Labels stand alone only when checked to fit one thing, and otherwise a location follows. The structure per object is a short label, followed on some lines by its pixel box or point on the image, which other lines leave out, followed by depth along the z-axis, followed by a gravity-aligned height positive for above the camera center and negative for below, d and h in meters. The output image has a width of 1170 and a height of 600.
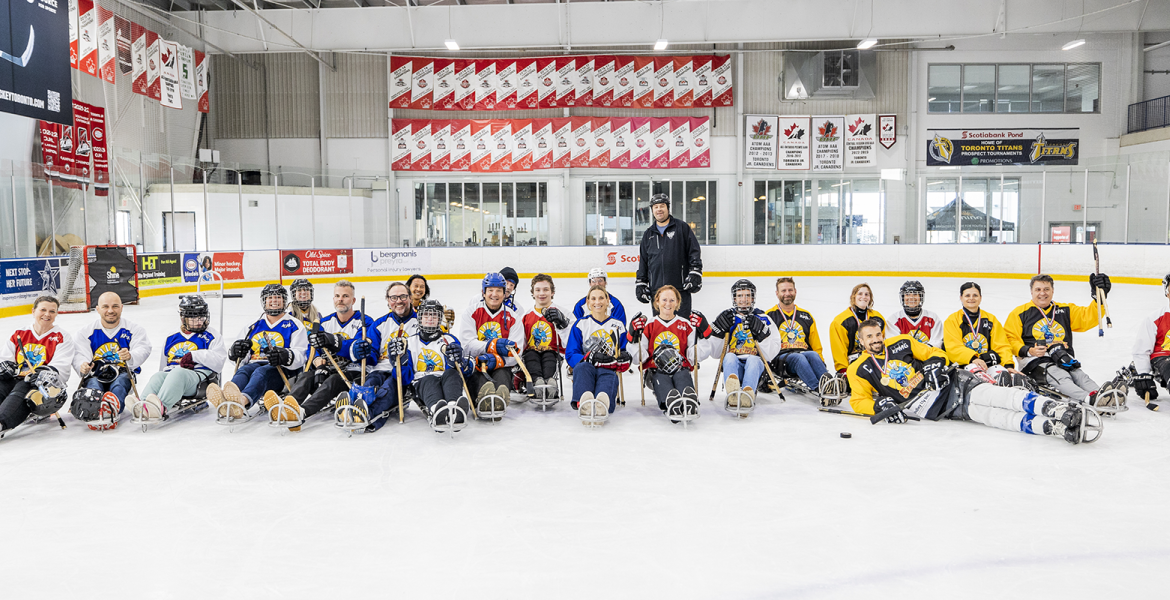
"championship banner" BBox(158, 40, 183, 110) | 15.73 +4.30
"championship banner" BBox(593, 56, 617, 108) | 18.94 +4.77
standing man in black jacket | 5.66 +0.10
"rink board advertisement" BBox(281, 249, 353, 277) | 14.96 +0.13
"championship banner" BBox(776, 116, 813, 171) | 19.09 +3.18
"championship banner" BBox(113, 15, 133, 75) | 14.16 +4.44
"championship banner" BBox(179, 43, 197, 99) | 16.58 +4.52
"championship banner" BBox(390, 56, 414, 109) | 19.19 +4.88
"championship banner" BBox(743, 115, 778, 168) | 19.12 +3.23
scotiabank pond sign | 19.12 +3.08
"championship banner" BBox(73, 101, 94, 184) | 12.27 +2.21
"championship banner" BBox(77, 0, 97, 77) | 13.00 +4.19
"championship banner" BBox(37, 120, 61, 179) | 11.46 +2.00
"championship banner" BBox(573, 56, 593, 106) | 18.97 +4.78
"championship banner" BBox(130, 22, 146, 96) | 14.68 +4.31
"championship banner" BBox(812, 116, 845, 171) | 19.05 +3.14
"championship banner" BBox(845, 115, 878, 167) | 19.09 +3.24
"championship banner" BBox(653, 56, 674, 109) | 18.94 +4.74
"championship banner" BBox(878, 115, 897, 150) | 19.06 +3.51
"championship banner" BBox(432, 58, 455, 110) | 19.16 +4.76
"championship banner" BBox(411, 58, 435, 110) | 19.23 +4.93
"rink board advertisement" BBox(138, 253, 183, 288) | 12.55 +0.03
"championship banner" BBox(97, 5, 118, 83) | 13.55 +4.23
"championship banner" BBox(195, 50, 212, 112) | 17.45 +4.56
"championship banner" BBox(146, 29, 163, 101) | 15.27 +4.28
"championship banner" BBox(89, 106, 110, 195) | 12.81 +2.20
